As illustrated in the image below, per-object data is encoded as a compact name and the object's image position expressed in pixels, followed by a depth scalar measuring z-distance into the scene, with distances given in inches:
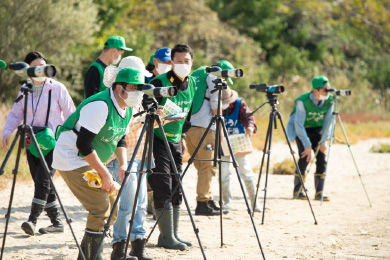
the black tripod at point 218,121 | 484.4
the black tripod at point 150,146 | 402.1
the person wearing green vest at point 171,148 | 504.1
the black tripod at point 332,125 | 759.7
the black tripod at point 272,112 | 598.0
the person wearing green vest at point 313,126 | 767.1
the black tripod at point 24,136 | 387.2
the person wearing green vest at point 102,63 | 540.4
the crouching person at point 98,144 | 394.3
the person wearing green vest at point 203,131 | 640.4
